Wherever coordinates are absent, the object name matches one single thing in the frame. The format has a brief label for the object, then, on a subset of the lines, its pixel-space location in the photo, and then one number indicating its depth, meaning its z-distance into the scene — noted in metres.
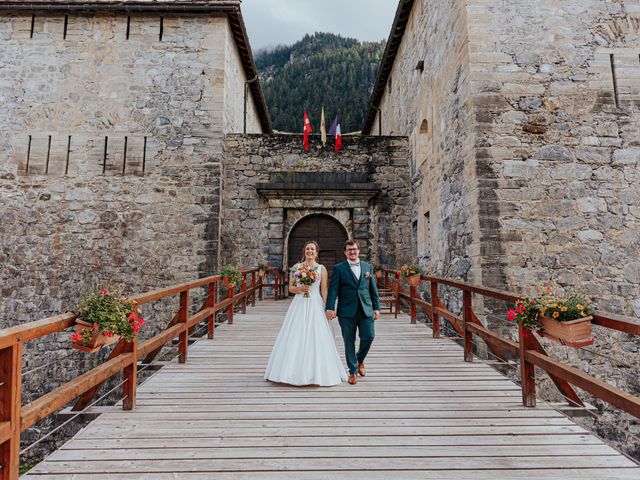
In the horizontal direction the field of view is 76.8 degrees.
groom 3.85
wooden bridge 2.26
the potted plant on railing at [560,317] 2.81
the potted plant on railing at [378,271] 9.32
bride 3.76
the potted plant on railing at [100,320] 2.59
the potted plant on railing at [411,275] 6.70
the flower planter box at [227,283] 6.51
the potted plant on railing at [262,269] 8.96
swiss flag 10.16
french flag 9.99
